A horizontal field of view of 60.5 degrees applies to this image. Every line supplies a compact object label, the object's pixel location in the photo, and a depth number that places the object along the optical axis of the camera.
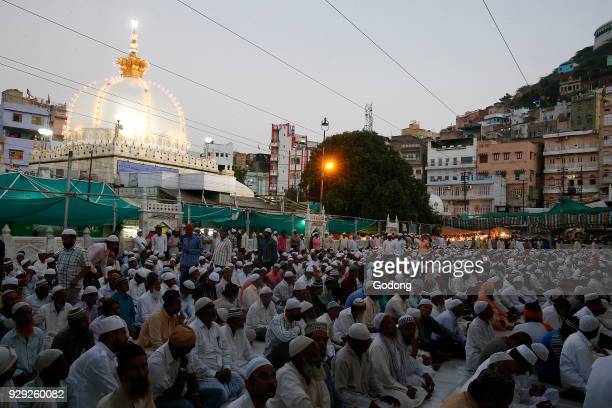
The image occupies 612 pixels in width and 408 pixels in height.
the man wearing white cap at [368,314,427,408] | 4.92
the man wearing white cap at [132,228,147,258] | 13.23
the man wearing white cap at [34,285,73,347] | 5.76
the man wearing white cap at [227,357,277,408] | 3.21
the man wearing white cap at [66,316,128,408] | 3.79
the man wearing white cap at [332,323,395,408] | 4.65
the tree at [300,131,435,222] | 32.22
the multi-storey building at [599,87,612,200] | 47.53
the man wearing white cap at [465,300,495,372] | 6.30
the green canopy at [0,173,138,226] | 12.37
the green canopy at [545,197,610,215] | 28.05
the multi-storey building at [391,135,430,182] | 59.78
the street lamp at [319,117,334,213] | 23.31
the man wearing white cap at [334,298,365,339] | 6.54
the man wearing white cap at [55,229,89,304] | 6.54
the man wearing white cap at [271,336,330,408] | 3.61
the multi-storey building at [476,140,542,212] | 51.22
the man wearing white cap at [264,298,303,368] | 4.99
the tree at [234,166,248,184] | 54.00
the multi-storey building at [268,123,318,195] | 66.69
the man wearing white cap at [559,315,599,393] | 5.17
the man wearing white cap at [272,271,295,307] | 9.48
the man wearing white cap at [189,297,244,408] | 4.80
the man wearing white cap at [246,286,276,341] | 7.70
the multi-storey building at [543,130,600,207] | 49.44
